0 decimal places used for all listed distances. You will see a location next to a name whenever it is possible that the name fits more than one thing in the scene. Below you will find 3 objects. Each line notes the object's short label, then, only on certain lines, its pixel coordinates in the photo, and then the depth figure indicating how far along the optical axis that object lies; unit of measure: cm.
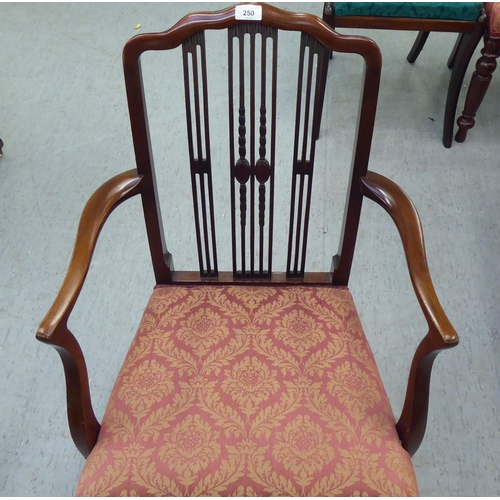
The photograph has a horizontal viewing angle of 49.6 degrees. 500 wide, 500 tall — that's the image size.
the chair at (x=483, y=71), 156
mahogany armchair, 74
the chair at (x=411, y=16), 155
